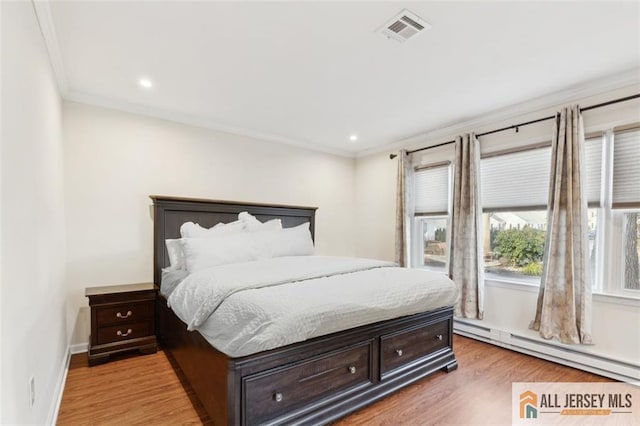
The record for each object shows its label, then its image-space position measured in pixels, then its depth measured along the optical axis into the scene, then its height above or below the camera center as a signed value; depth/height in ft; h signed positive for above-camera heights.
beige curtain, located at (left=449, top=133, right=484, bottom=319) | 11.11 -0.76
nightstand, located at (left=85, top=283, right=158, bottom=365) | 8.95 -3.32
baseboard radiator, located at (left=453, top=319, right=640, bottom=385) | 8.25 -4.30
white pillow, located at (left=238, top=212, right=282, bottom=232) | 11.70 -0.50
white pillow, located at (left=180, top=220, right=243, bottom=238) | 10.45 -0.66
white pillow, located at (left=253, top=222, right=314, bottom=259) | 10.68 -1.15
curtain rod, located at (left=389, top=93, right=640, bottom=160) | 8.29 +2.95
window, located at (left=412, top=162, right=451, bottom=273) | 13.12 -0.26
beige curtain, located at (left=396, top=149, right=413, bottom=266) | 13.80 +0.19
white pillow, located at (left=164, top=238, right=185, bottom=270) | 9.92 -1.39
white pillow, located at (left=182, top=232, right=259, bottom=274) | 8.98 -1.22
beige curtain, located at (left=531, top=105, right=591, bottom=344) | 8.70 -0.98
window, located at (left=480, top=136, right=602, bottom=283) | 9.95 +0.04
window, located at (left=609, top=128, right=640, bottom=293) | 8.29 +0.17
